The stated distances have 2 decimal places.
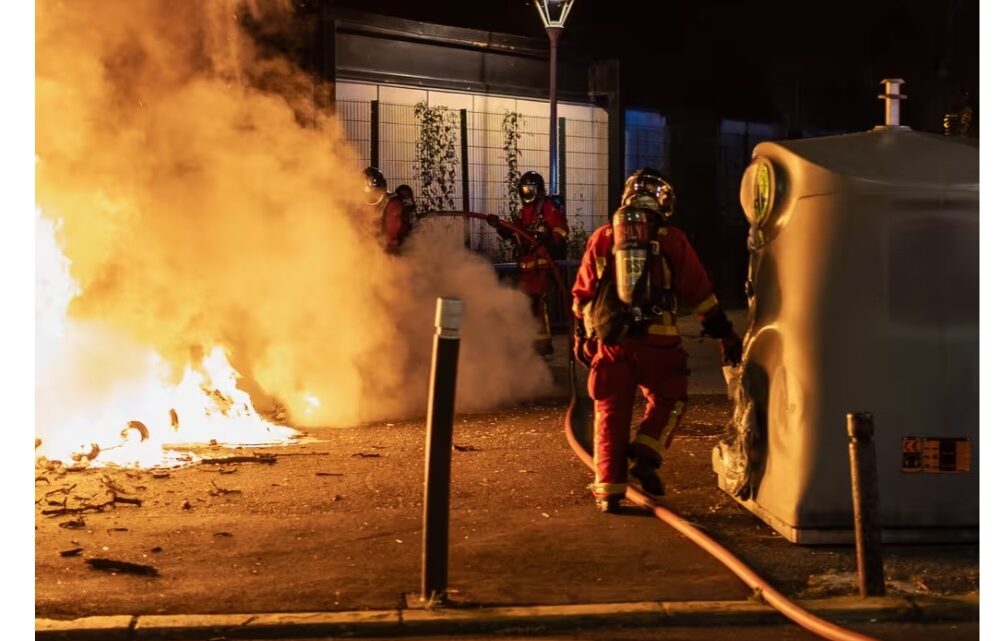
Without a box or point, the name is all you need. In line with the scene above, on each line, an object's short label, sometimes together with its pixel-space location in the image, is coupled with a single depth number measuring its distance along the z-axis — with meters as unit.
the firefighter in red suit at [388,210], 12.12
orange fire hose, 4.84
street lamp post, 14.18
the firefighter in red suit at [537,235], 12.75
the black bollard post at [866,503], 5.30
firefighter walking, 6.77
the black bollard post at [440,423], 5.23
